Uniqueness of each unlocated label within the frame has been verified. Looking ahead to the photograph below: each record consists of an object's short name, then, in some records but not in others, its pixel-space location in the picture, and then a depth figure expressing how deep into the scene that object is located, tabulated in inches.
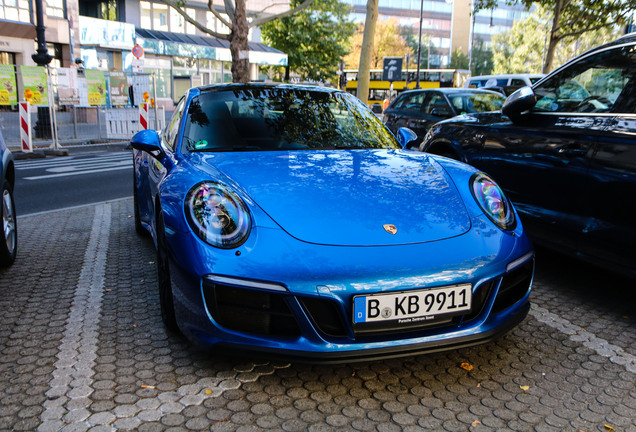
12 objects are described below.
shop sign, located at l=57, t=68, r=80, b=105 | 613.6
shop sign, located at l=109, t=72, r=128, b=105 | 660.7
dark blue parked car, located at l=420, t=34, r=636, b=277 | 131.1
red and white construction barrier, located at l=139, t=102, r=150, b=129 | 602.9
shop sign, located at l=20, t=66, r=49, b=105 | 558.6
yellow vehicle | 1706.4
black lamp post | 607.5
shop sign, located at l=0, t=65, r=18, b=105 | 546.9
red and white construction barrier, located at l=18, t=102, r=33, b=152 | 510.9
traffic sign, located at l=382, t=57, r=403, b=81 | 991.8
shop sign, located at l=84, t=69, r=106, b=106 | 641.6
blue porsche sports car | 93.9
